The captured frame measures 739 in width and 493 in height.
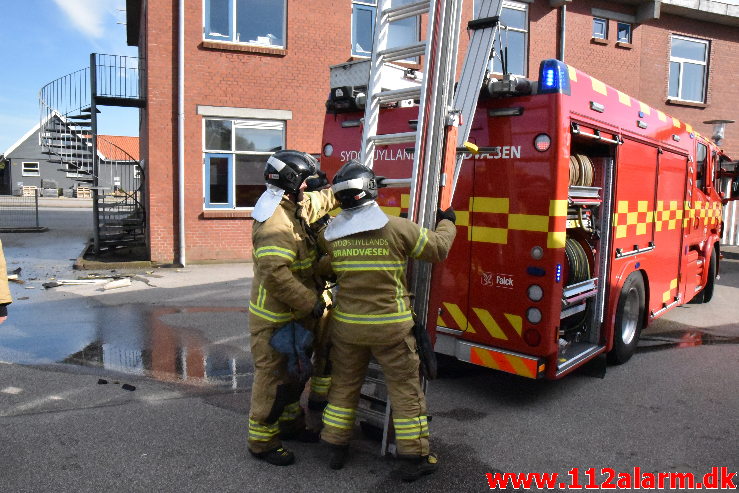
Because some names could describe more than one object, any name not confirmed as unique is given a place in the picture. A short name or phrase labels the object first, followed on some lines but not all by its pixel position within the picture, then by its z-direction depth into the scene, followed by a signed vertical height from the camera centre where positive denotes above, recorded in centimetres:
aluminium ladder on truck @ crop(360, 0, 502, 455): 358 +36
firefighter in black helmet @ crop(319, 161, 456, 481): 330 -65
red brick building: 1146 +186
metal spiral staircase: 1278 +39
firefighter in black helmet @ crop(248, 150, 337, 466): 336 -62
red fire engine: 418 -15
